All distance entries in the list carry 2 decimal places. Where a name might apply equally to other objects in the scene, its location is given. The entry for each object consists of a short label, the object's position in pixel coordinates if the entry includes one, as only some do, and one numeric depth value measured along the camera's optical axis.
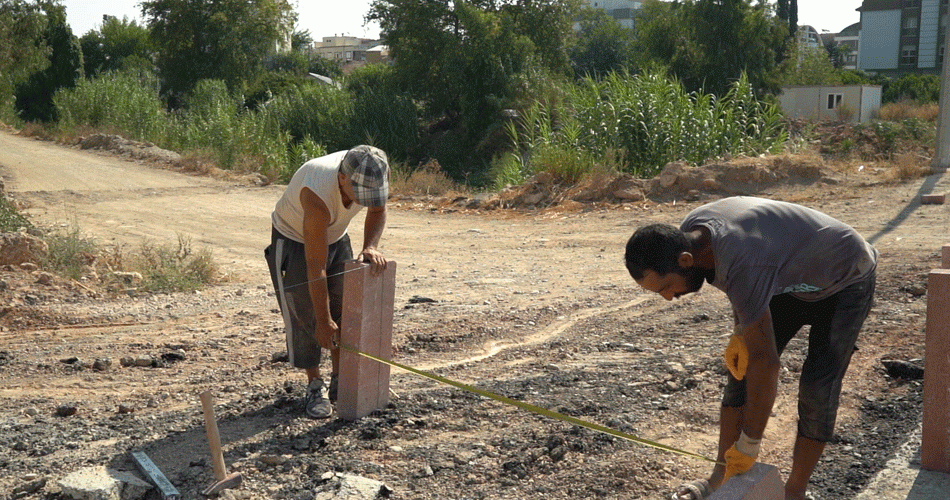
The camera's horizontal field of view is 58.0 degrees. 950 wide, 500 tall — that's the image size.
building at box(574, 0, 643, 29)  110.00
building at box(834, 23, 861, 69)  95.25
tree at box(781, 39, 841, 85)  43.16
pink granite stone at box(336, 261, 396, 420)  4.05
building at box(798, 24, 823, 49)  110.16
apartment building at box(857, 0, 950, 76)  59.84
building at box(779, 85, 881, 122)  35.38
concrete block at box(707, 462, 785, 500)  2.39
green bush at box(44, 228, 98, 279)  7.85
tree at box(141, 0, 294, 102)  32.94
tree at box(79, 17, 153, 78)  43.75
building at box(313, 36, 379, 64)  122.16
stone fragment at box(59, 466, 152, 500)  3.27
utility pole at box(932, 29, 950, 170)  13.35
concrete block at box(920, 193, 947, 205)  10.85
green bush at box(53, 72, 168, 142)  22.81
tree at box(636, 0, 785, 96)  29.22
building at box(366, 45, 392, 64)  88.43
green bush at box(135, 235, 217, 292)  7.87
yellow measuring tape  3.26
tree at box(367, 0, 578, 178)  27.08
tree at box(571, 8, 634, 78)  49.84
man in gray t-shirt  2.60
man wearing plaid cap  3.94
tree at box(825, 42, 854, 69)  72.71
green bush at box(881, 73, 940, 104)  40.66
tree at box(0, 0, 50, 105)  16.91
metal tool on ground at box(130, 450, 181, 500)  3.37
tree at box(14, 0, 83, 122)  33.31
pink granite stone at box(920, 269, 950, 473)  3.33
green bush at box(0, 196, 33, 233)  9.09
